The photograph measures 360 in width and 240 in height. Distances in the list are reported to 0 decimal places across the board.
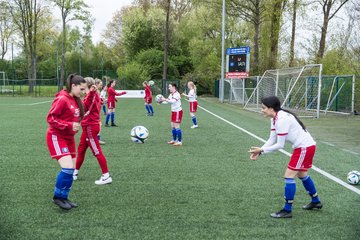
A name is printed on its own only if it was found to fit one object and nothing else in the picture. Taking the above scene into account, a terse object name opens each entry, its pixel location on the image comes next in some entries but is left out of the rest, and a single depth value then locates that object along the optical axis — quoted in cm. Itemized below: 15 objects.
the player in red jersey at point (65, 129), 515
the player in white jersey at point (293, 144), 496
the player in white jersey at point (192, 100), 1532
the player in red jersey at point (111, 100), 1524
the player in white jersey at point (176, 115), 1079
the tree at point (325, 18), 2816
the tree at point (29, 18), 4931
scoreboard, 2839
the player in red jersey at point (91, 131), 654
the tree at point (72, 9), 4834
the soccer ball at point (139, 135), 1037
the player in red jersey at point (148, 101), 2008
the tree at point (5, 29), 5103
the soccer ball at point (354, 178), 664
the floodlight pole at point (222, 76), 3184
